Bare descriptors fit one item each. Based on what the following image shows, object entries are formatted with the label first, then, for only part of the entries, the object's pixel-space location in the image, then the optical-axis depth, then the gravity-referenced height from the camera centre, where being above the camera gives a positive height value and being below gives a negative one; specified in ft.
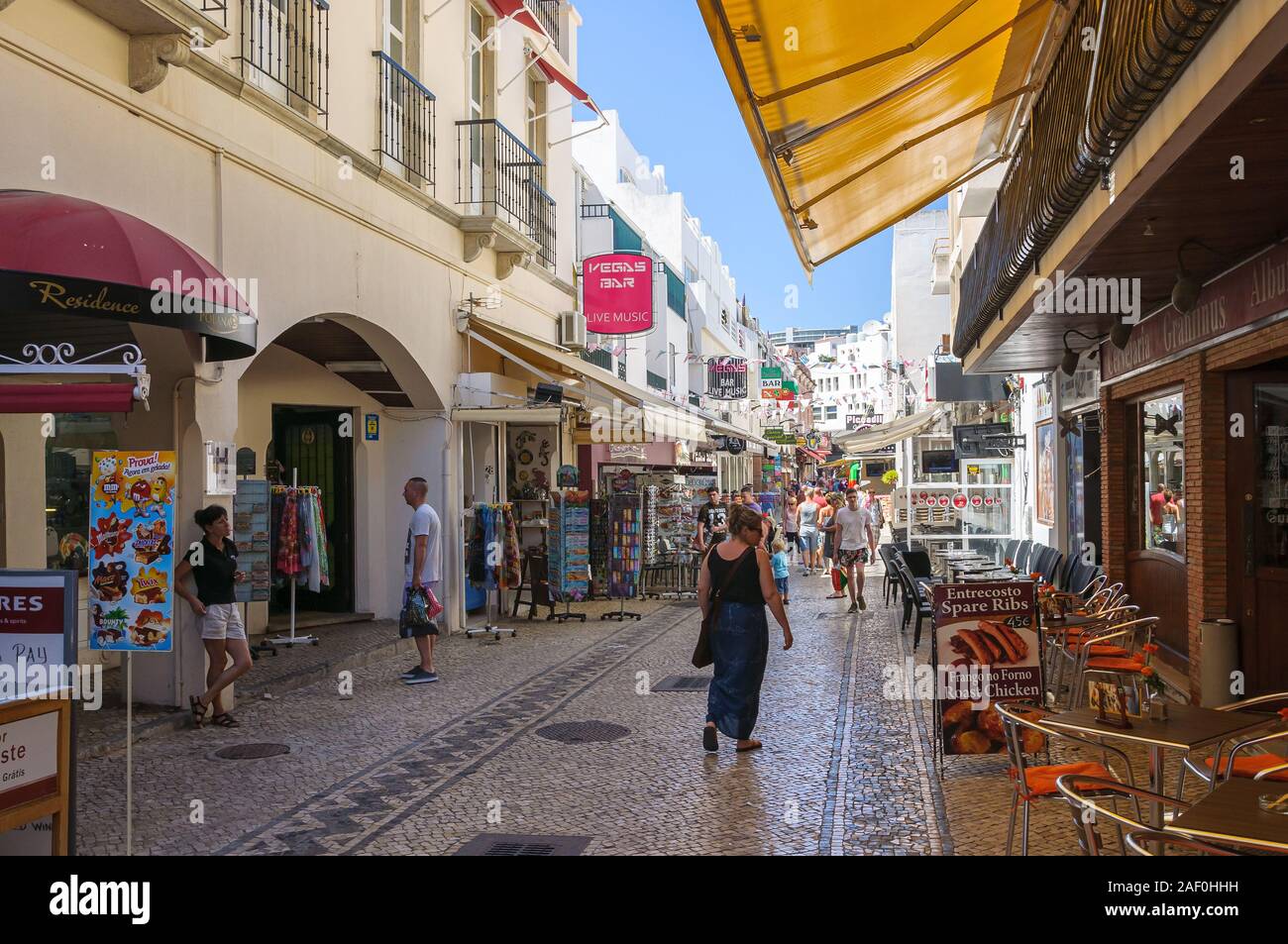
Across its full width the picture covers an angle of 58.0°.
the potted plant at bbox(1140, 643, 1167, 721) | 17.49 -3.25
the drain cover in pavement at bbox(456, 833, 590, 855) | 19.99 -6.10
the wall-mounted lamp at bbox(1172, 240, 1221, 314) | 26.68 +4.59
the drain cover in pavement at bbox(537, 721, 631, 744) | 28.94 -6.01
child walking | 50.80 -2.93
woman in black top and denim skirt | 27.22 -3.19
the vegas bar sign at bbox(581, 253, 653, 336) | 66.64 +11.68
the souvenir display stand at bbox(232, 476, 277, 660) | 37.24 -1.07
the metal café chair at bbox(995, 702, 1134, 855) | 16.81 -4.28
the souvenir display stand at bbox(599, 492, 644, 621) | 55.36 -2.34
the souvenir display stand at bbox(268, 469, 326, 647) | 41.55 -1.19
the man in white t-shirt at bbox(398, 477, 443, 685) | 37.14 -2.00
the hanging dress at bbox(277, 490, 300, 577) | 41.47 -1.54
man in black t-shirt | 64.18 -1.45
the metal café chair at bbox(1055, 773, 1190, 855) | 14.05 -3.89
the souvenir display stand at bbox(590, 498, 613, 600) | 56.03 -2.07
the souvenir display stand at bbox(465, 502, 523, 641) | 48.21 -2.09
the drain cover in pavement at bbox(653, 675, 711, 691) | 36.07 -5.96
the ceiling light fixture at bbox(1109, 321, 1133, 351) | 35.07 +4.72
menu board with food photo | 24.48 -3.50
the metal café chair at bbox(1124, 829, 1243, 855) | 12.23 -3.81
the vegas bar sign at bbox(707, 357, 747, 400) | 131.23 +13.35
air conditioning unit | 66.90 +9.76
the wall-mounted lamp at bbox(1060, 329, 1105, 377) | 42.34 +4.81
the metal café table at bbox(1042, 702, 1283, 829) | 16.22 -3.48
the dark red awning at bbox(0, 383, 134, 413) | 18.52 +1.67
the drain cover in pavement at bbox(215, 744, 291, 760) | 27.12 -5.96
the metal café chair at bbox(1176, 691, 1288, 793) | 16.30 -4.13
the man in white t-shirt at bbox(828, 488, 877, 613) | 56.29 -2.43
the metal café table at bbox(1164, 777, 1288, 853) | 12.02 -3.63
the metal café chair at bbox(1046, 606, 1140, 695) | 28.04 -3.92
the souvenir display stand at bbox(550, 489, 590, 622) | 51.80 -2.25
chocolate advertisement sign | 20.42 -0.98
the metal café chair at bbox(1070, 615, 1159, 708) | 25.58 -3.86
